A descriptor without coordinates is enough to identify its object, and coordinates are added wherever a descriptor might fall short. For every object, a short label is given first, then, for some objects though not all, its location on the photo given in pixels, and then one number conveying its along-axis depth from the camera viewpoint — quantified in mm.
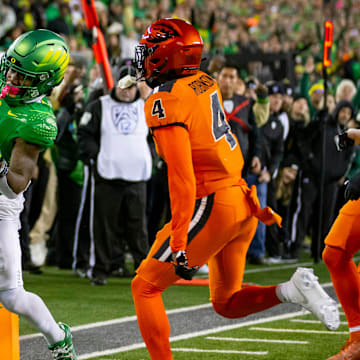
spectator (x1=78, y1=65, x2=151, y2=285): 18500
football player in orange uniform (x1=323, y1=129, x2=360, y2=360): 11078
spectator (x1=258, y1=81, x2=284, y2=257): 22547
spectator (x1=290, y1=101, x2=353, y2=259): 23109
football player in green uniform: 9594
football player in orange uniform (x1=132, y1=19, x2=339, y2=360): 9320
